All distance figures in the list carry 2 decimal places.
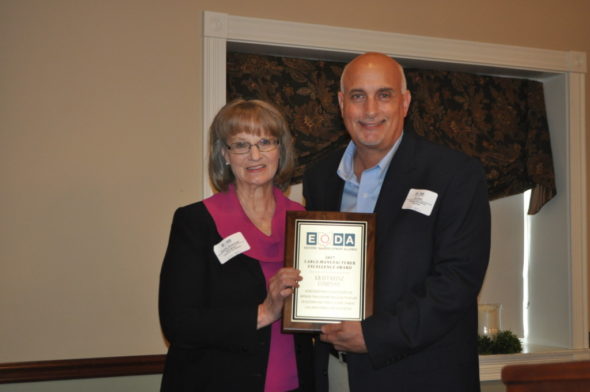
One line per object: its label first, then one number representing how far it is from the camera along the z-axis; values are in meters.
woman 1.98
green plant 4.06
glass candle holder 4.12
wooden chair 1.11
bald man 1.84
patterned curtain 3.69
